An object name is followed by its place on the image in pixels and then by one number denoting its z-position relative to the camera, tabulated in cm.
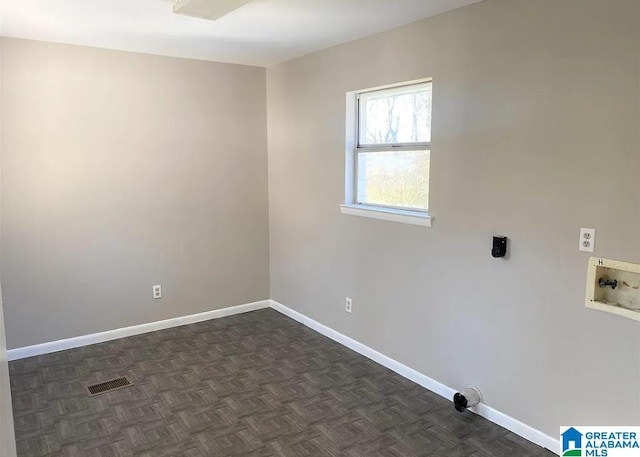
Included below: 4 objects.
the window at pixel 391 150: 324
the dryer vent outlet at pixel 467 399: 286
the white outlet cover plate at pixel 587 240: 226
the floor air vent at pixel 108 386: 320
